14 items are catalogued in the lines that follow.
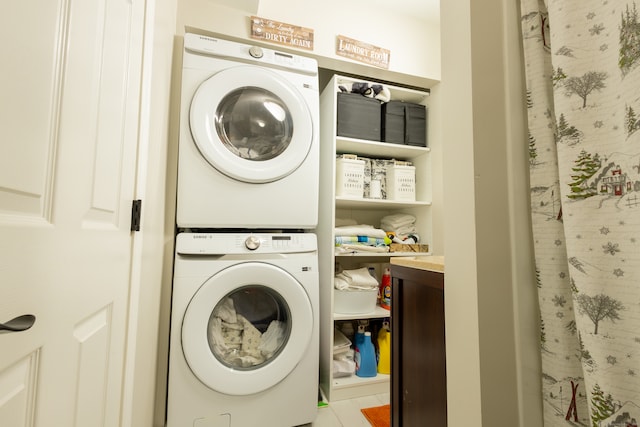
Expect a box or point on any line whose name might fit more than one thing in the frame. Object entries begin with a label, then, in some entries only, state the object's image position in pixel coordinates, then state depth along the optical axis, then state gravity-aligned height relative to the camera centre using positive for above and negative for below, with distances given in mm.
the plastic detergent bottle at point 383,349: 1662 -728
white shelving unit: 1525 +149
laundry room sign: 1581 +1034
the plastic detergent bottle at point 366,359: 1593 -750
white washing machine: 1104 -458
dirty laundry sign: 1437 +1037
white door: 341 +34
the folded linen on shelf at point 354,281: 1616 -302
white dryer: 1212 +429
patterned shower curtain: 444 +58
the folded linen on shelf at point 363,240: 1635 -63
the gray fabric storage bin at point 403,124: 1796 +701
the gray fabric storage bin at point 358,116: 1697 +703
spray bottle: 1840 -411
